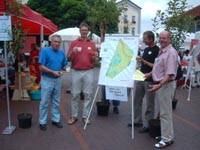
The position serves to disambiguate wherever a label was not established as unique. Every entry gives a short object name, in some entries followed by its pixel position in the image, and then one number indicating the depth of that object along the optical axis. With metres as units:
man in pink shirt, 3.74
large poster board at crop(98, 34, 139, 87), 4.52
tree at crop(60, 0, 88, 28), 29.69
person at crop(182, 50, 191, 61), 11.02
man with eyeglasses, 4.81
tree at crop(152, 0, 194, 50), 6.45
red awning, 5.36
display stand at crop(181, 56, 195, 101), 8.48
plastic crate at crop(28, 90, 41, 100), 7.31
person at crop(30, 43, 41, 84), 9.30
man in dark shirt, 4.40
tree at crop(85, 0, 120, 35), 7.22
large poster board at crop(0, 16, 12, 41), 4.43
